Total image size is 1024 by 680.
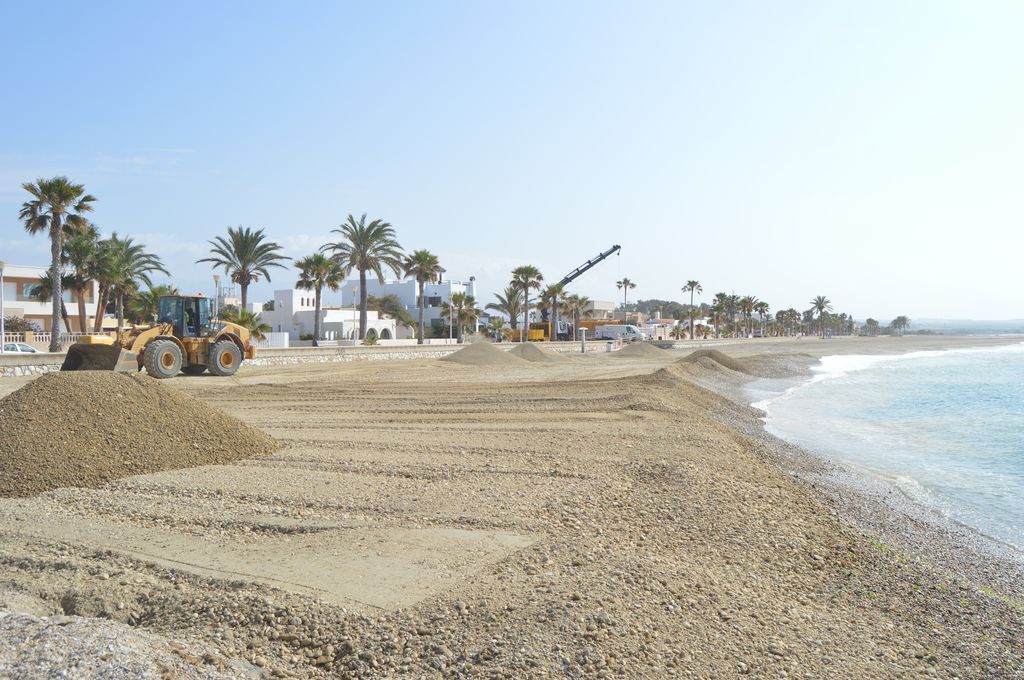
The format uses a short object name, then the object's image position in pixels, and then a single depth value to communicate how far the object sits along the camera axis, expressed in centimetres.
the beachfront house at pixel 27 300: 4978
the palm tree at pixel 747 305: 15188
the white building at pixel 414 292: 9125
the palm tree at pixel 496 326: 8412
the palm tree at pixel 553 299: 8247
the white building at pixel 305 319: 6738
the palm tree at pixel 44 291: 4666
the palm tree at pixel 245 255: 4588
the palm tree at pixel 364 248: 5138
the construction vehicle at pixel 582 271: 8256
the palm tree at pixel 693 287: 14562
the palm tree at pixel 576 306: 9331
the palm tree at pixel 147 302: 5006
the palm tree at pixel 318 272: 5212
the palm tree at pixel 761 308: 16212
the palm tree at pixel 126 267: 4406
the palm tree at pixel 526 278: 7919
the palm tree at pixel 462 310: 7550
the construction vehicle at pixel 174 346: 1984
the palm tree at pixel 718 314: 14580
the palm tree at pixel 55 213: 3478
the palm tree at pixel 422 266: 6194
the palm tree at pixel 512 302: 8144
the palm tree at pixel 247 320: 4050
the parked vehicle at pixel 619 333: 7619
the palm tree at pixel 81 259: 4286
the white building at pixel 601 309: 11811
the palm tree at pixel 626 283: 15088
